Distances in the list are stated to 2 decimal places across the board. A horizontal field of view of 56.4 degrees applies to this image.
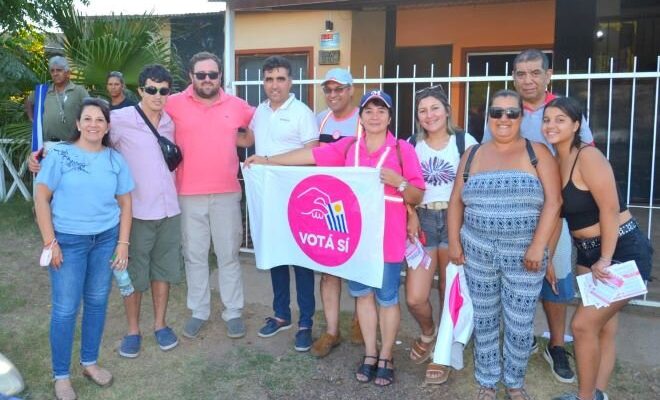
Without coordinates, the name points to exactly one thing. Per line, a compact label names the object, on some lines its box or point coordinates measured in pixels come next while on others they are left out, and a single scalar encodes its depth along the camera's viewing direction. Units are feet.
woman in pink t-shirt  11.67
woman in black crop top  9.92
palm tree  23.22
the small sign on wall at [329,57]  30.86
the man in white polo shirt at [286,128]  13.70
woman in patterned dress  10.40
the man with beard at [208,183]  13.83
